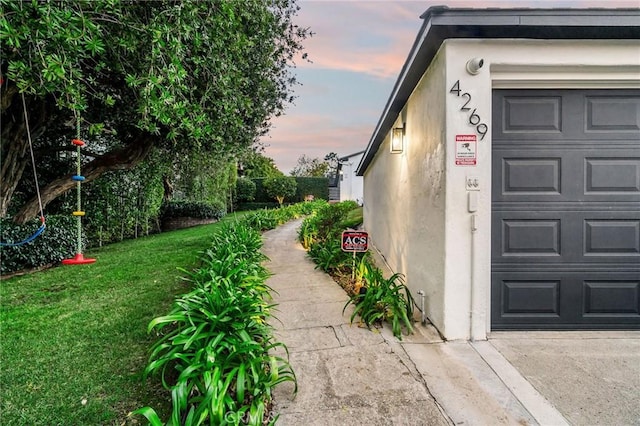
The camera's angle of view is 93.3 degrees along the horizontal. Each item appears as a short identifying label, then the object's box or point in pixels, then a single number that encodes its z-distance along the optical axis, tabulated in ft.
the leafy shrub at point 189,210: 44.27
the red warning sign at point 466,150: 9.47
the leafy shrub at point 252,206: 74.58
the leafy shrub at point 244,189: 73.26
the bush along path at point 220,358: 5.71
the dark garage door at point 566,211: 9.90
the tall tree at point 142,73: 11.37
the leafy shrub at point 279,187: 76.07
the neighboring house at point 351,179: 86.12
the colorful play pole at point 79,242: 11.70
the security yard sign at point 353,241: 13.56
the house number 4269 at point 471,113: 9.43
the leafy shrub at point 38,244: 17.95
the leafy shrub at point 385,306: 10.49
